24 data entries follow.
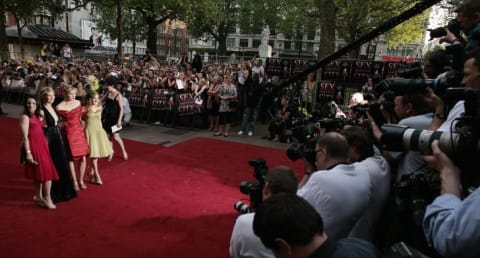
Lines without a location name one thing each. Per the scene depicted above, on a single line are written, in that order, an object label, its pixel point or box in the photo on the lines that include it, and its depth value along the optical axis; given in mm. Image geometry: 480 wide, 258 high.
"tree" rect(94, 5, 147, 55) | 37719
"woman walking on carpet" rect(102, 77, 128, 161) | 7504
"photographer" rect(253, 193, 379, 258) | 1501
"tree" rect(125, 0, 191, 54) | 25734
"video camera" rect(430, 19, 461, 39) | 3102
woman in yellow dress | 6168
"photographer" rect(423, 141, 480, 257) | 1401
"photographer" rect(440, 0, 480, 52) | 2408
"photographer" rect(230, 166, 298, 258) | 2264
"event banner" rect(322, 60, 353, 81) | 12844
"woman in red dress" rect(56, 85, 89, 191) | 5652
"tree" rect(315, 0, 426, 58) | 14859
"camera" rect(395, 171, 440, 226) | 1831
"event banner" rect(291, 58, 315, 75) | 13484
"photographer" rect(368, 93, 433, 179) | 2557
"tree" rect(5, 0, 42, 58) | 20953
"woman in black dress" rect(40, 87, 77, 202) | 5312
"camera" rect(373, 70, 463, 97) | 2217
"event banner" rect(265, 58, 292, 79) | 13704
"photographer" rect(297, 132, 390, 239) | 2285
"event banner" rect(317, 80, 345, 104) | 12336
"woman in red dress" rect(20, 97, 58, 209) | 4969
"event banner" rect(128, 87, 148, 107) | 11992
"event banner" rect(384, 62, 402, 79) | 12359
